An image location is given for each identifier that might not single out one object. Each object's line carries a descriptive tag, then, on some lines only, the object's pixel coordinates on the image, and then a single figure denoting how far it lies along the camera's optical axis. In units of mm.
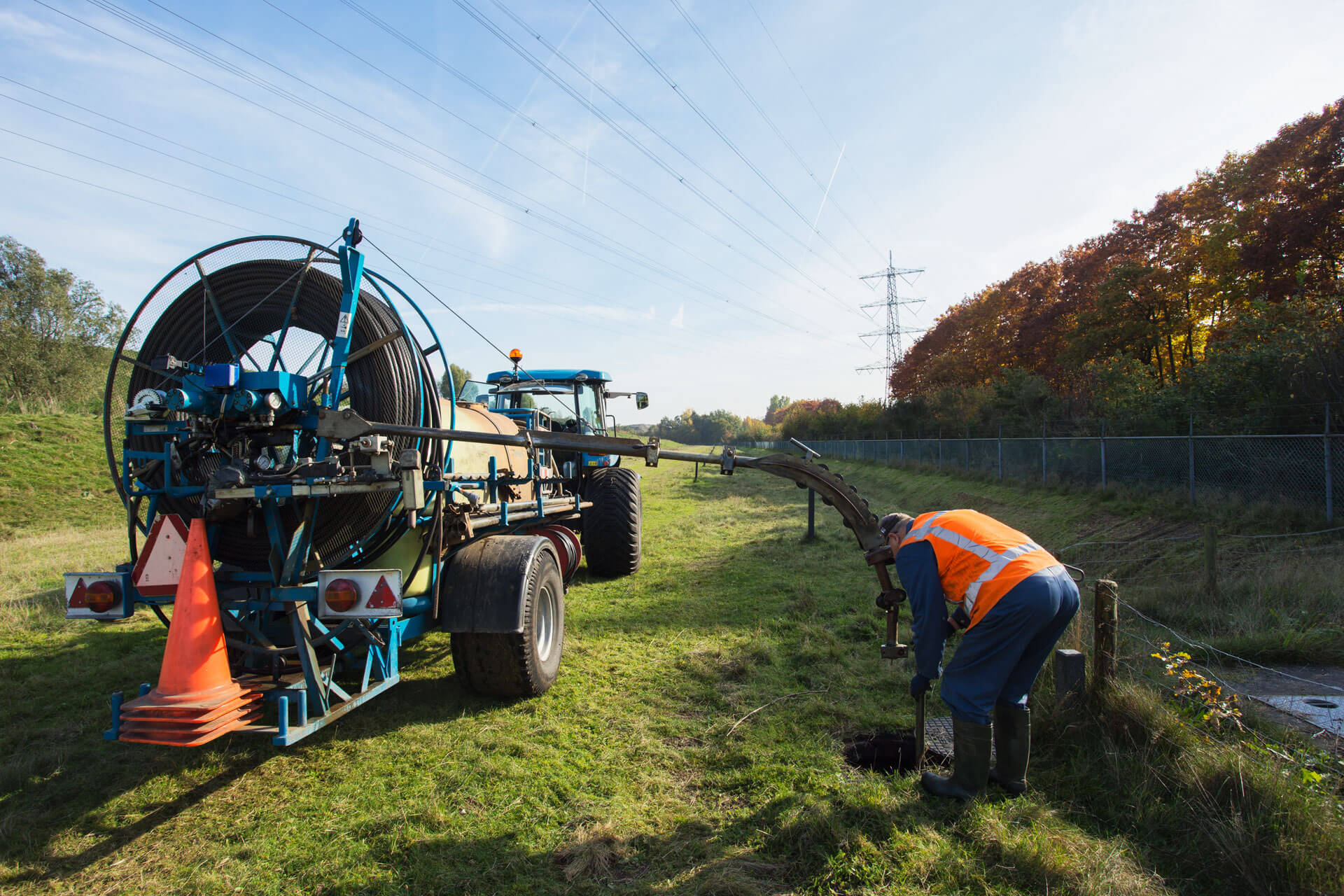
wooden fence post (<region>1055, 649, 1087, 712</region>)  3881
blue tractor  8180
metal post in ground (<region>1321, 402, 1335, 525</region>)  8461
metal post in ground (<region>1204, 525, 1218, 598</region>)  6348
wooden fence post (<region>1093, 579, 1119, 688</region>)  3828
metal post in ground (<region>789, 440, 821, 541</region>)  10844
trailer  3383
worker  3113
